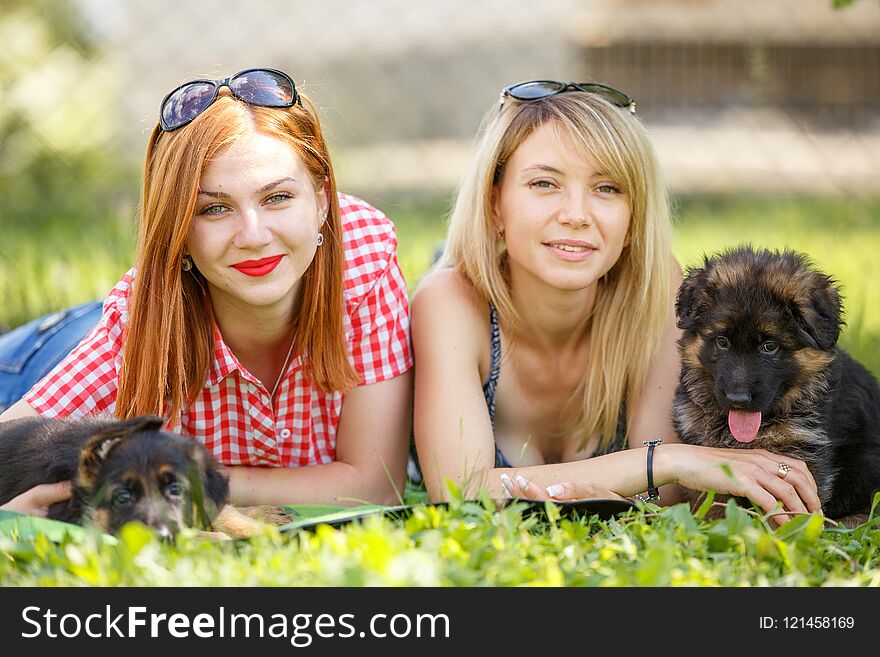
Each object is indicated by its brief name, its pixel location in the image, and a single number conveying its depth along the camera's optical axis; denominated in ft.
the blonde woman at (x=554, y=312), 25.21
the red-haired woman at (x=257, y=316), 23.36
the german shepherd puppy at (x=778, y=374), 22.89
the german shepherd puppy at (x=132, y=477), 18.38
